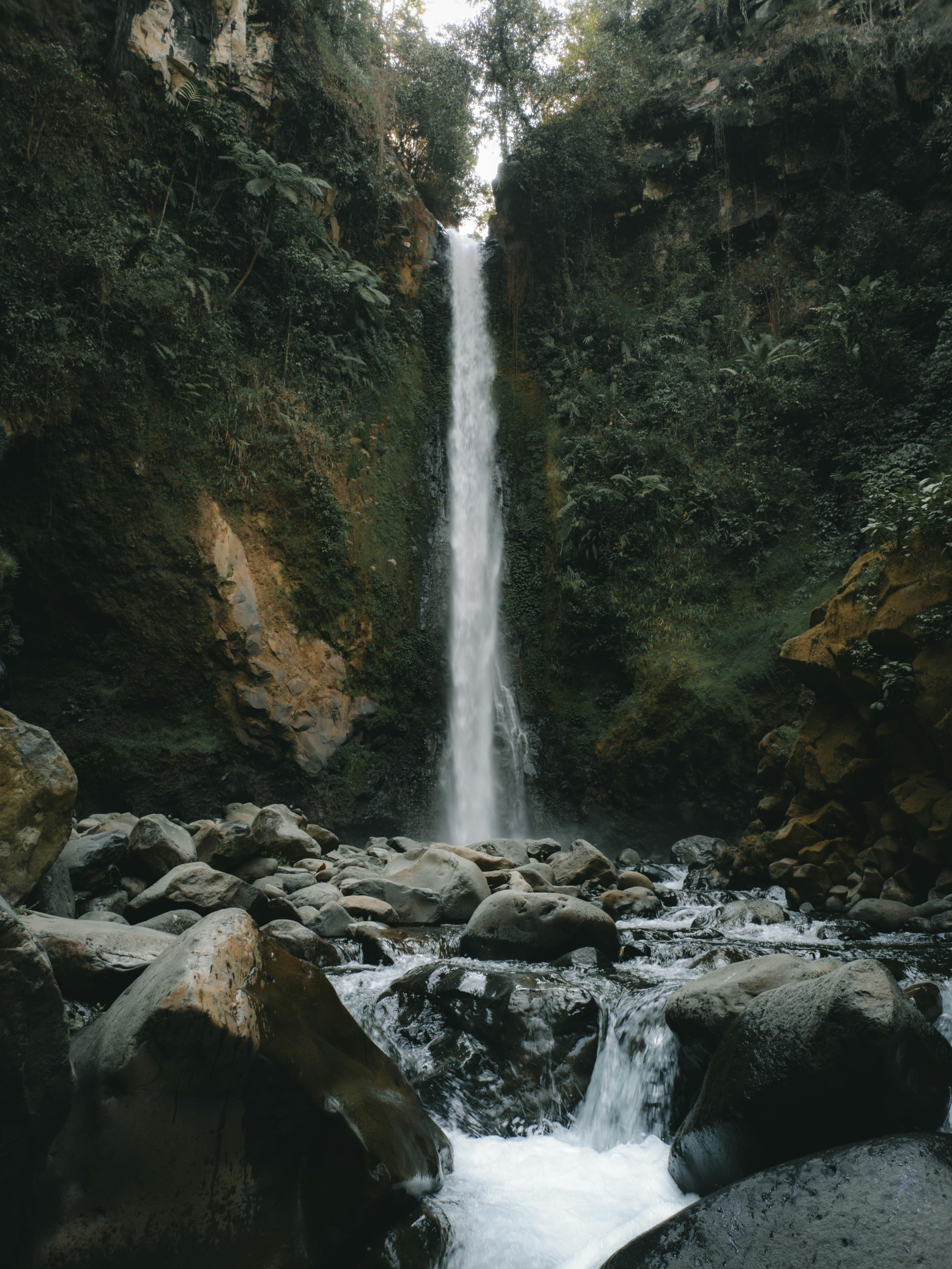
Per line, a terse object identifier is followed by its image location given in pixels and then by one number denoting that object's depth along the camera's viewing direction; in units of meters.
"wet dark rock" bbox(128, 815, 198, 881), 6.14
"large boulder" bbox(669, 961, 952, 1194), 2.85
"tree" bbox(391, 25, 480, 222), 20.33
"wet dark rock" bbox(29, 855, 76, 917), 4.55
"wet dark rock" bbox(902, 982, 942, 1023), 3.95
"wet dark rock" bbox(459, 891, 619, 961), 5.62
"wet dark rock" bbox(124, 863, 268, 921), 5.34
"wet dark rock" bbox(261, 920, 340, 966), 5.02
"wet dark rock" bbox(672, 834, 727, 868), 11.05
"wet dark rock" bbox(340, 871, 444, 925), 6.66
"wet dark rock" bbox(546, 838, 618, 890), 8.47
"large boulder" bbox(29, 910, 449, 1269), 2.39
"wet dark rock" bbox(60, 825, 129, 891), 5.64
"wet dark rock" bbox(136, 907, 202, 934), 4.68
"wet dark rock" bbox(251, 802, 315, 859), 7.68
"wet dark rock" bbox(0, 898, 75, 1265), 2.20
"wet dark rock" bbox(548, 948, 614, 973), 5.37
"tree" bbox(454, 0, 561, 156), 20.38
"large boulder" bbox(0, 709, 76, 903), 4.18
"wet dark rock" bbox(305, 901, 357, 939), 5.81
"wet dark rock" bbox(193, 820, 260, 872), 7.00
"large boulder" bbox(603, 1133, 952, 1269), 2.29
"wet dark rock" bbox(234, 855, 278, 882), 7.05
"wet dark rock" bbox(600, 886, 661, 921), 7.54
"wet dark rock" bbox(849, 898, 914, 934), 6.51
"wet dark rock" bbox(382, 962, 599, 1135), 4.02
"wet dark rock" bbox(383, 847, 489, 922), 6.81
